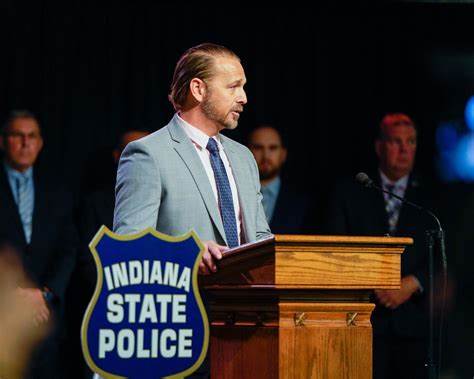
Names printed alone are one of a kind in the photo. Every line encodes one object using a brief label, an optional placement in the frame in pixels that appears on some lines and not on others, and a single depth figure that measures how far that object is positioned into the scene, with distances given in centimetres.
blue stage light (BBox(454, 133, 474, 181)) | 1076
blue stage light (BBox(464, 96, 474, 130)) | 1074
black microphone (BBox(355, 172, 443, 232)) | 647
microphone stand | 636
